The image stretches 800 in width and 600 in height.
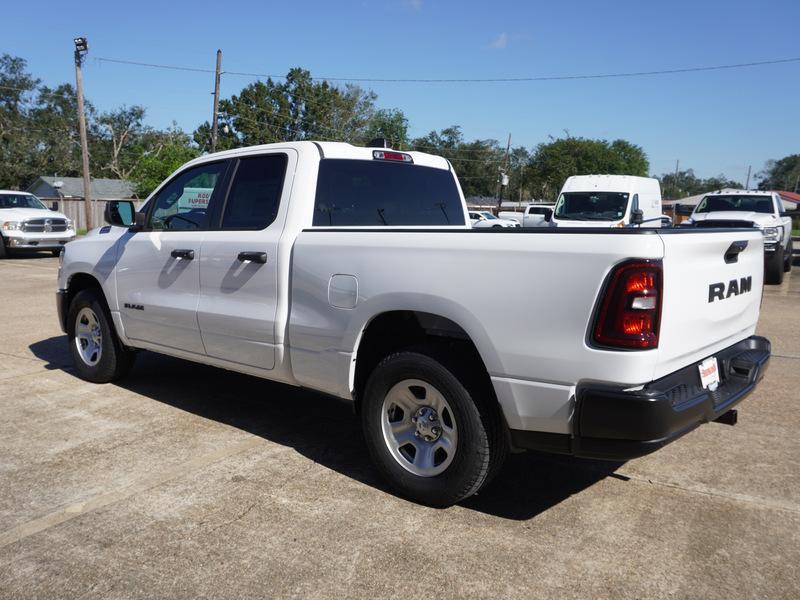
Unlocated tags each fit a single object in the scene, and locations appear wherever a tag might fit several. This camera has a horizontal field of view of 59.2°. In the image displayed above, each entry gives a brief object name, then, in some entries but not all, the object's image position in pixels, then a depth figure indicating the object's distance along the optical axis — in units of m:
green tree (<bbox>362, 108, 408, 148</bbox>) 66.94
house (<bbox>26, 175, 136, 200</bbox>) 60.29
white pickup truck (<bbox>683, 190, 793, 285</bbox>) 15.27
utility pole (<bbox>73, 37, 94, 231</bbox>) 28.16
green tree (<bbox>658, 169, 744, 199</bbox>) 131.12
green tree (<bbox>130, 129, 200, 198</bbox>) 42.65
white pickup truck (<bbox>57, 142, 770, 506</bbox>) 2.92
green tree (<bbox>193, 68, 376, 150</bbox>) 63.41
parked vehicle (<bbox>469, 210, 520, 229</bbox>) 29.28
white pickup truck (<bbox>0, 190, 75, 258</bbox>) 18.70
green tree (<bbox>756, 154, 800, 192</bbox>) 121.26
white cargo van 17.06
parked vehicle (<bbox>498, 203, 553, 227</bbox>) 27.01
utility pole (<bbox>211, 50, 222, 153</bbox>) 32.47
